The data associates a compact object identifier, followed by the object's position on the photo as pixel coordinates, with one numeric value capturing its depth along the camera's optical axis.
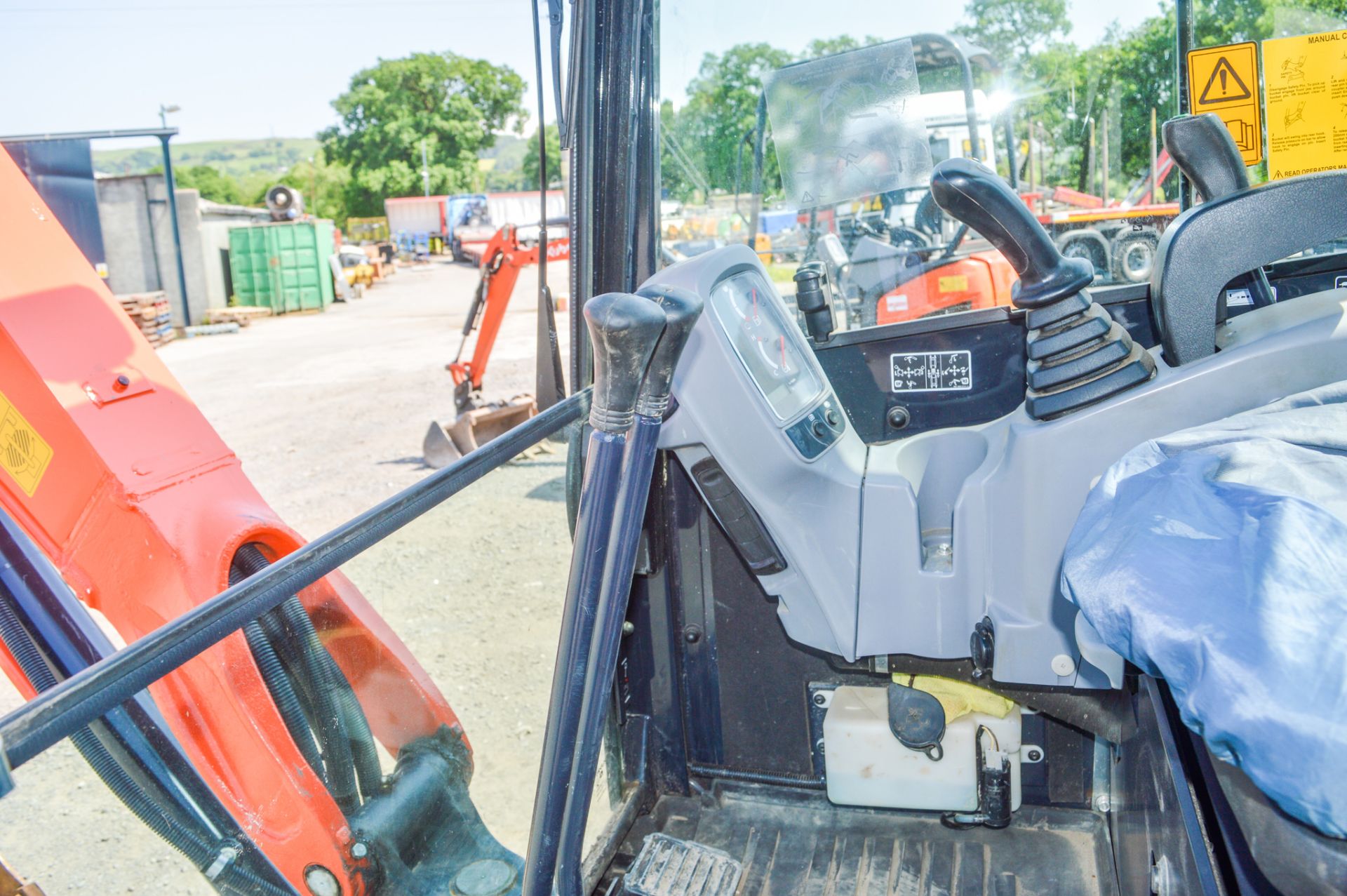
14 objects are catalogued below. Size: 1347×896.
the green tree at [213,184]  52.28
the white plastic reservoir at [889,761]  1.88
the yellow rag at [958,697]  1.86
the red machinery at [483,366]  7.02
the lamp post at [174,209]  15.56
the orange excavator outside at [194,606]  1.49
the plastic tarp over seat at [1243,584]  0.79
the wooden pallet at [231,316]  16.91
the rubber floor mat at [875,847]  1.80
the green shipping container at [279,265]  18.61
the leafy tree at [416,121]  54.03
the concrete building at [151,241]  16.44
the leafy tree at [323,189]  52.16
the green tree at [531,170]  32.31
